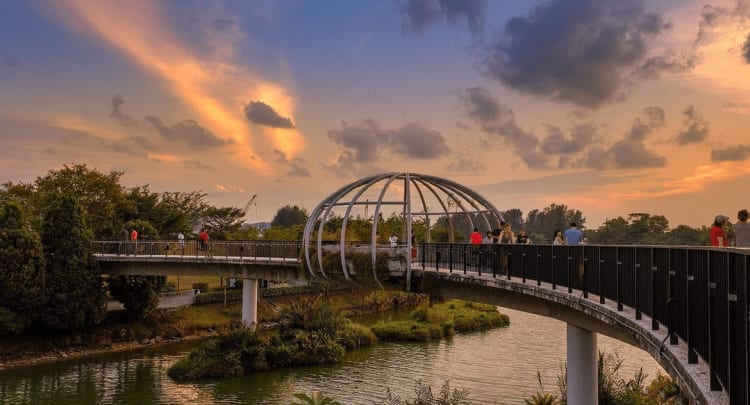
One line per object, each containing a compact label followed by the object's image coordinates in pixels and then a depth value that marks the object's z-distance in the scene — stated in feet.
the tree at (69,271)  134.62
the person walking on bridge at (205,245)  132.57
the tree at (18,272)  127.03
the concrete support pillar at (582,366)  65.41
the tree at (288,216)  600.39
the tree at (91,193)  193.88
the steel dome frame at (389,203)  84.19
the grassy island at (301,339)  115.03
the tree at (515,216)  519.60
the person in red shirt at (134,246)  142.56
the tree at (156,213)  227.38
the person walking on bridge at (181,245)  137.59
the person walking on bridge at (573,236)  61.98
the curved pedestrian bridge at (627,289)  18.72
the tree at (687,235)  216.74
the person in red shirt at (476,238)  86.63
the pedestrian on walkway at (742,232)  34.99
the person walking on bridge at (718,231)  39.63
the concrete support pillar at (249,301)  141.28
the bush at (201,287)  191.52
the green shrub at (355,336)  136.46
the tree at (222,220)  281.33
